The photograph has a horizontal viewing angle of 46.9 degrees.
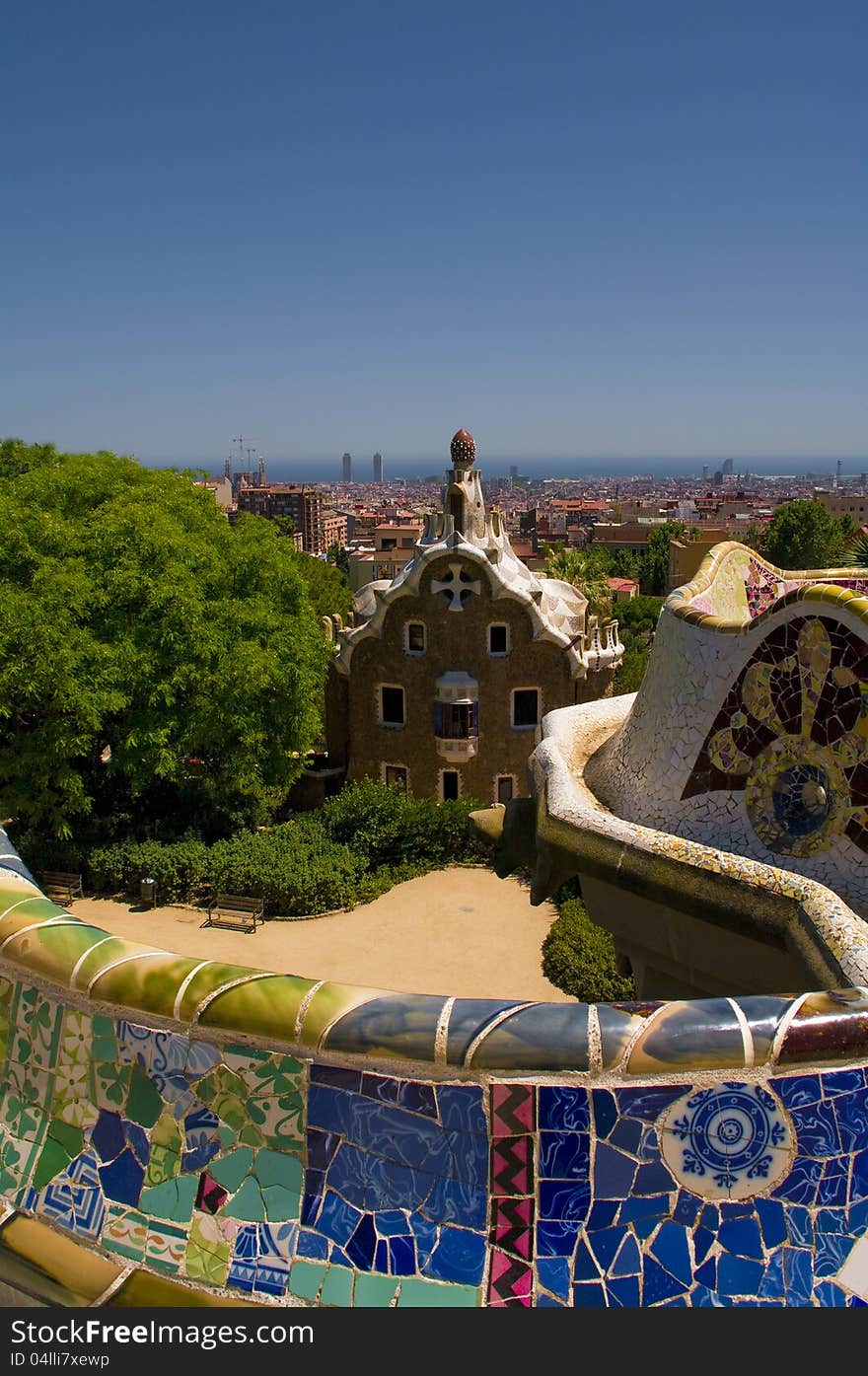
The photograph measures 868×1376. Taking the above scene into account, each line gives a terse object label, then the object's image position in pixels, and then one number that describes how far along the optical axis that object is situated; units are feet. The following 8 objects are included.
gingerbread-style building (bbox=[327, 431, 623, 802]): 77.05
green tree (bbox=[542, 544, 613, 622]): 112.47
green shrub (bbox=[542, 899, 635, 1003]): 51.19
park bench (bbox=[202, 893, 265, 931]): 62.28
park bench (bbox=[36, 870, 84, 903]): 65.82
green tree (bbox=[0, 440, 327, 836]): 57.93
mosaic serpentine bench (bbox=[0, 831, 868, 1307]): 10.98
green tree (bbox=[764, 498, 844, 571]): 204.74
